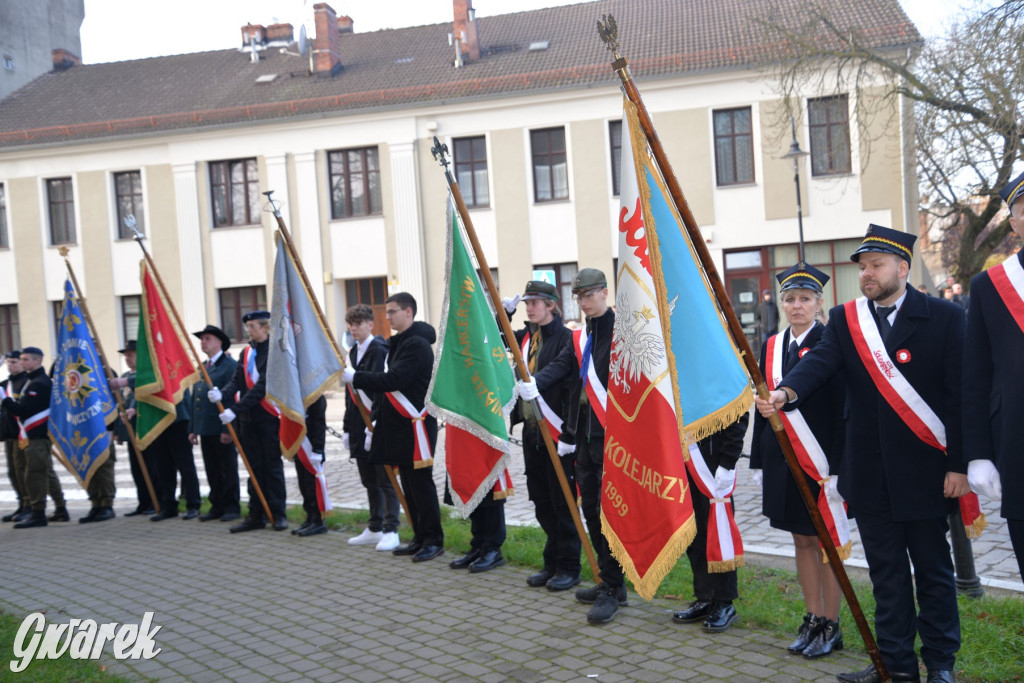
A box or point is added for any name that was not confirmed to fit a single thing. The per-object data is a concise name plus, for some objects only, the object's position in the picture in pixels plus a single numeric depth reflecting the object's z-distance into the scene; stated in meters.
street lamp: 21.08
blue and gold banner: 10.25
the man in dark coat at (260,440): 9.09
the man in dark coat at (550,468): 6.38
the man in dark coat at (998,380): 3.56
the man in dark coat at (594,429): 5.67
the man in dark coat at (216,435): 9.67
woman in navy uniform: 4.74
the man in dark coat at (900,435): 4.16
